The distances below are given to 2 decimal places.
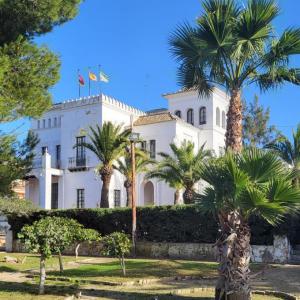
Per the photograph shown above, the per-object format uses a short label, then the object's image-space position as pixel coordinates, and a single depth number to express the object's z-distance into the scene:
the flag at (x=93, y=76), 47.03
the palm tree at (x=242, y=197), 10.05
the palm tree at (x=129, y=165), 37.41
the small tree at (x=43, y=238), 12.80
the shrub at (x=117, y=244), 17.27
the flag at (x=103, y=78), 45.69
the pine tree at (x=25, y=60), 12.79
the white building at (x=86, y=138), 42.75
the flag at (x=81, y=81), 47.84
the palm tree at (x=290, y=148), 25.48
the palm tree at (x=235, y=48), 12.95
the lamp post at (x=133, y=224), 27.64
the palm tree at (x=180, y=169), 34.12
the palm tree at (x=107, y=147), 34.75
